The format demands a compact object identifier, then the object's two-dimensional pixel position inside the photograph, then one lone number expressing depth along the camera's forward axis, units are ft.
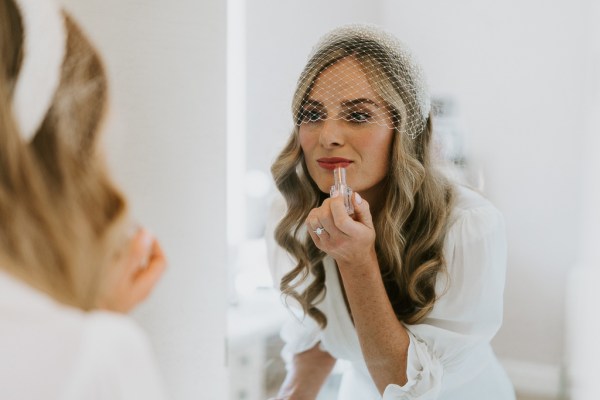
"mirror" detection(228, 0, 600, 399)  2.54
